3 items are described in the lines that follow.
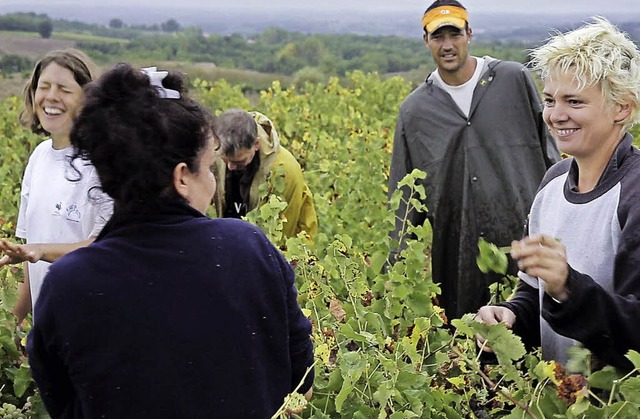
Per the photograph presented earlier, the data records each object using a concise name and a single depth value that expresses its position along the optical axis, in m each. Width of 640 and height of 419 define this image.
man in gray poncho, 3.69
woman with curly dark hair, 1.55
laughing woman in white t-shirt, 2.75
